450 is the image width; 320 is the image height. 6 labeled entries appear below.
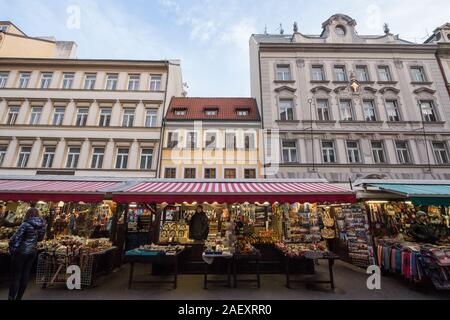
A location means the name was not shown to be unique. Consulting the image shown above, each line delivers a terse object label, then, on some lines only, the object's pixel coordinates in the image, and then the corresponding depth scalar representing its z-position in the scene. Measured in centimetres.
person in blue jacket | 480
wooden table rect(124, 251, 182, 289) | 607
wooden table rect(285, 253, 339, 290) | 603
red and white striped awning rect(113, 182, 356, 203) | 623
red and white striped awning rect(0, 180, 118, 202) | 627
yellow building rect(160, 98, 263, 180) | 1405
